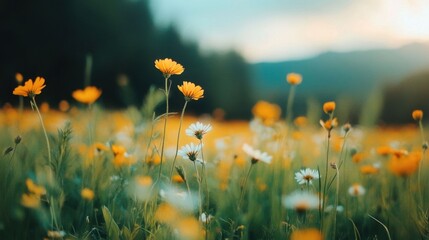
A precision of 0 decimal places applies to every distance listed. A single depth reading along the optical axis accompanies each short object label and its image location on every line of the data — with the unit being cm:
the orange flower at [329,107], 115
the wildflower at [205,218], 99
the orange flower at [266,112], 191
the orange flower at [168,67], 105
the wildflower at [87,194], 115
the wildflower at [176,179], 137
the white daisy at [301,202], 79
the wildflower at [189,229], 80
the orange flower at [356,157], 167
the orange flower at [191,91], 104
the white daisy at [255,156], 110
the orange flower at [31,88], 105
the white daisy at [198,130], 106
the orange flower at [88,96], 149
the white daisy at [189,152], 103
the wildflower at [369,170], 158
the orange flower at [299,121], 214
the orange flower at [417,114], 131
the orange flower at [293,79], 171
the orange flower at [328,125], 110
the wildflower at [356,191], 139
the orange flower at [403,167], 78
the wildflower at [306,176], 111
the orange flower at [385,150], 152
